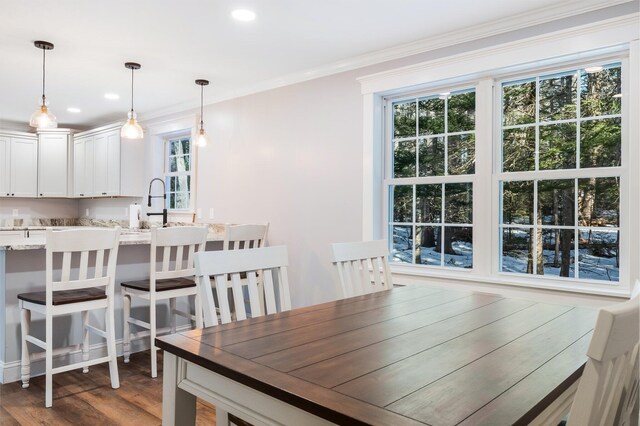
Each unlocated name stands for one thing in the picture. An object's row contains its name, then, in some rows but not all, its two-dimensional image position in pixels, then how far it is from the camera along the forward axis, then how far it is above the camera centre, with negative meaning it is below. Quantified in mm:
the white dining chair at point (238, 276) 1589 -256
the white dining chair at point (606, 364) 739 -270
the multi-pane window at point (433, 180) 3291 +247
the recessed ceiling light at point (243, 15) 2855 +1273
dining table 916 -392
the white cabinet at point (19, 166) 6434 +646
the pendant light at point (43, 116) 3383 +709
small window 5492 +471
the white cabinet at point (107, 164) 5773 +624
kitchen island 2881 -539
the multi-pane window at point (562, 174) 2713 +243
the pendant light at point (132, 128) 3887 +718
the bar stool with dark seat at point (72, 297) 2566 -529
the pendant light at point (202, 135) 4246 +724
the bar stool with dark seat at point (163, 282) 3039 -526
